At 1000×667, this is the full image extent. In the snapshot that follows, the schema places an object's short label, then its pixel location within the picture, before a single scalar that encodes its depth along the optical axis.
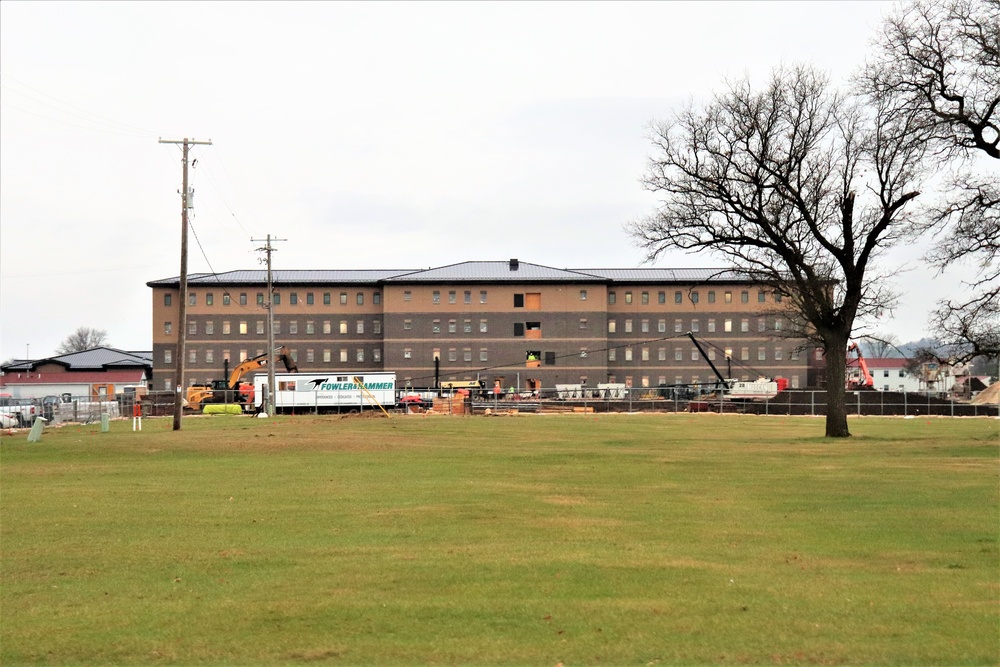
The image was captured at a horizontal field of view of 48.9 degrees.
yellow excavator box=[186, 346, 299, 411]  95.69
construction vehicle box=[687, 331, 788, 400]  100.81
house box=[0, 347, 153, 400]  134.12
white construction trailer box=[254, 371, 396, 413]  90.69
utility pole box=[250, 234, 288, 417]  75.21
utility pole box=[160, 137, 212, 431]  50.53
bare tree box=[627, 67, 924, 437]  43.12
